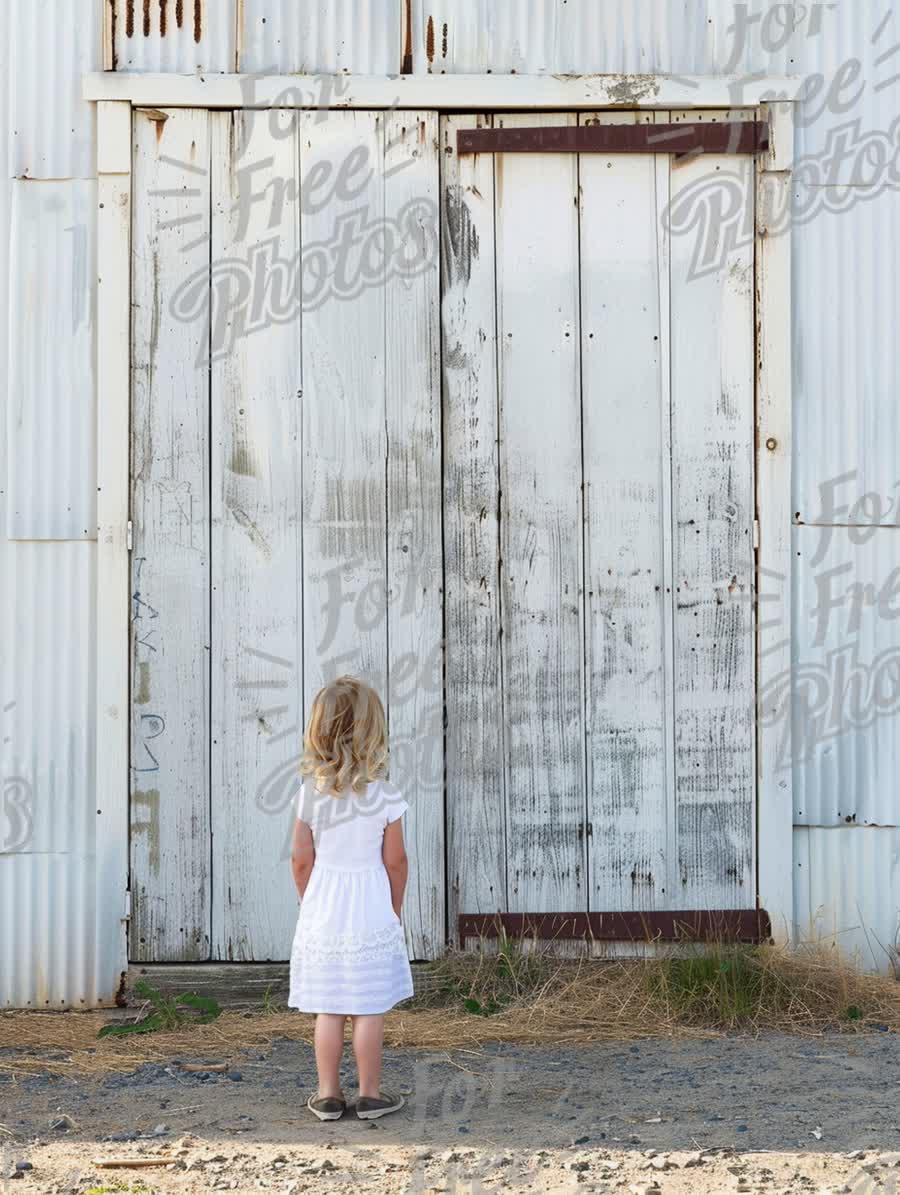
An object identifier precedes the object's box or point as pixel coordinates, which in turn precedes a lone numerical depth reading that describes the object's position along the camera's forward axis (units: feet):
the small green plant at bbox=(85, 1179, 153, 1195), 10.34
